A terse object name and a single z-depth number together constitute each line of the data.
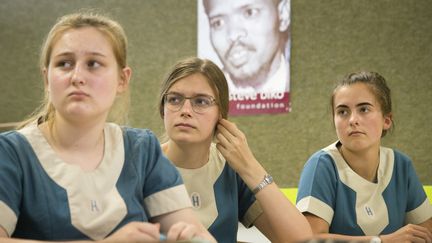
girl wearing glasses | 2.41
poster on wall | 3.91
